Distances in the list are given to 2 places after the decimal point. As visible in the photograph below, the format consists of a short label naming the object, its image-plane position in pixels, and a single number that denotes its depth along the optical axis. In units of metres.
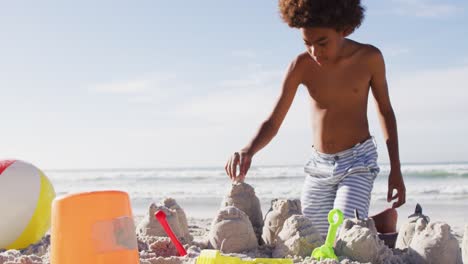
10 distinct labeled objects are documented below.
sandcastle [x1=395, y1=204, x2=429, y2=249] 3.06
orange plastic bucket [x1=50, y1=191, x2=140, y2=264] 1.90
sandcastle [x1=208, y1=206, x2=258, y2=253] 2.98
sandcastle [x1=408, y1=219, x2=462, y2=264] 2.72
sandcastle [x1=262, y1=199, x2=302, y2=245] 3.12
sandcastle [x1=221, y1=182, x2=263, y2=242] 3.41
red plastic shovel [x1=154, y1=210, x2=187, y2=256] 2.50
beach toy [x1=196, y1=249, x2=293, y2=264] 2.17
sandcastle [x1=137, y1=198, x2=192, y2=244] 3.35
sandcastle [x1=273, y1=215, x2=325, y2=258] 2.86
